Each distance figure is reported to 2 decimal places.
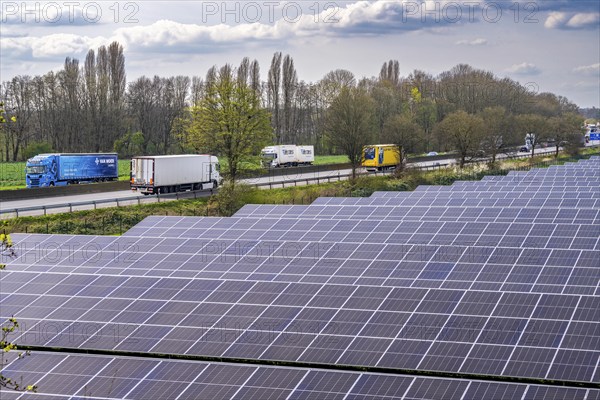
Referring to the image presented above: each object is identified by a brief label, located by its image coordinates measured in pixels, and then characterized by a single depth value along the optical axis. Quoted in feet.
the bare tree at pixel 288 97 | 497.05
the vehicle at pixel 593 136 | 617.21
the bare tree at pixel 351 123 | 279.49
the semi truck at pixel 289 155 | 358.84
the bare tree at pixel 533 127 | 426.10
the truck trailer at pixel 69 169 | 255.70
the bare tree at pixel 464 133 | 324.60
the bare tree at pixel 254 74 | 482.69
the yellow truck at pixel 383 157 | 318.04
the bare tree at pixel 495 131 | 350.02
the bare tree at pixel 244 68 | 480.23
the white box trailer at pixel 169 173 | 229.25
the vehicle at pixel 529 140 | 439.63
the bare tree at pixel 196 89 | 463.83
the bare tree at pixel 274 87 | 492.13
